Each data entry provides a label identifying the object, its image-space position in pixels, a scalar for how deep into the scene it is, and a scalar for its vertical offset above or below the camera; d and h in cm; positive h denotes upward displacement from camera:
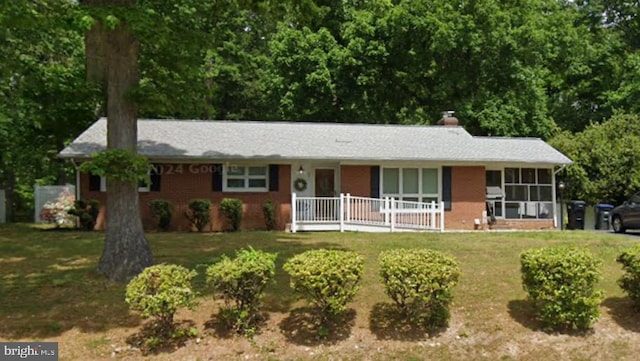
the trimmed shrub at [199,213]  1717 -57
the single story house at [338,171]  1794 +89
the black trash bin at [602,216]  2039 -82
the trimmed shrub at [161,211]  1698 -51
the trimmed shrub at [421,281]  677 -111
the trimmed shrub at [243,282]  671 -111
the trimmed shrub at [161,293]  651 -122
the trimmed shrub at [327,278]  663 -105
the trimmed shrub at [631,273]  723 -107
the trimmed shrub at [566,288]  686 -121
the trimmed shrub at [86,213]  1670 -55
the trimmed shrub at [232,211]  1745 -52
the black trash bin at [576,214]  2028 -74
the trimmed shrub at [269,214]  1789 -63
